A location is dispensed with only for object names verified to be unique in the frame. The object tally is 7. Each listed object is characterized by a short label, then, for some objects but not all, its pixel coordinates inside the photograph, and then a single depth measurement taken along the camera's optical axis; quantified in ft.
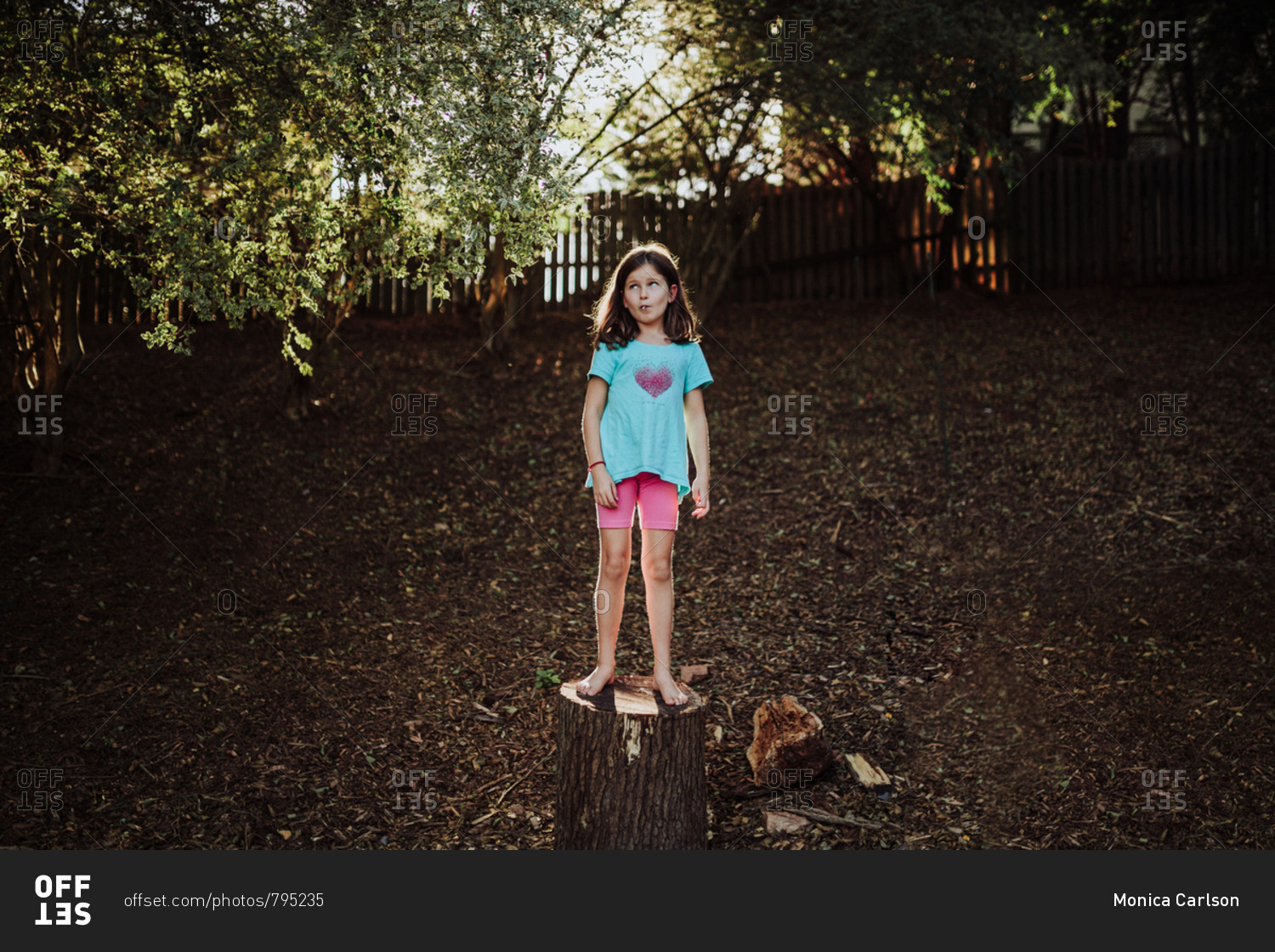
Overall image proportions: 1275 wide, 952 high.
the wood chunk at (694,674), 18.15
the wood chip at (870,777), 15.17
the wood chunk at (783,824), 14.30
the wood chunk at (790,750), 15.07
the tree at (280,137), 15.29
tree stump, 12.64
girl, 12.84
